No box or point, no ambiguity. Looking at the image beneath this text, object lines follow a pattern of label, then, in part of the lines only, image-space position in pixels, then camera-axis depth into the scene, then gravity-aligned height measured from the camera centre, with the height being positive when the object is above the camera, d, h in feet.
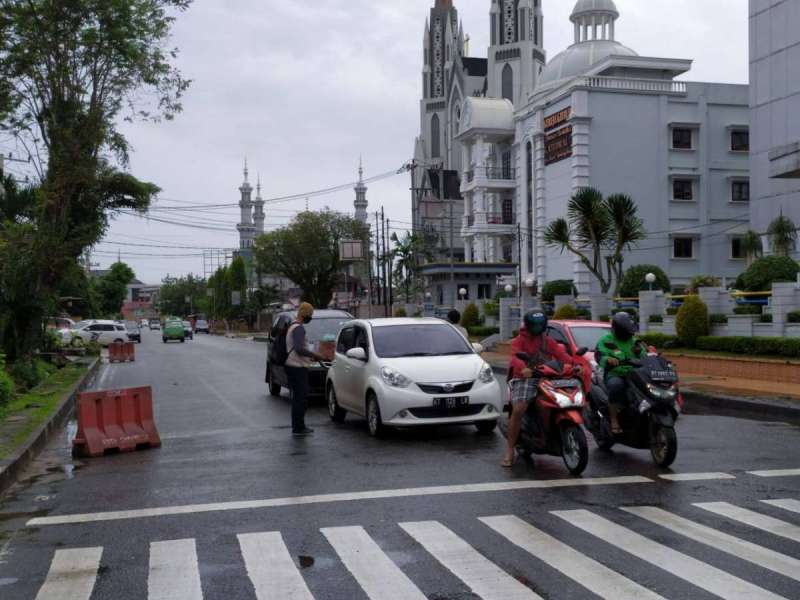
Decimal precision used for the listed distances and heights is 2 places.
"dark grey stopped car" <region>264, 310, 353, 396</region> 58.39 -2.37
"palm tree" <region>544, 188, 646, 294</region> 107.34 +8.55
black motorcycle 31.37 -3.87
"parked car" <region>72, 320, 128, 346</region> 173.37 -5.01
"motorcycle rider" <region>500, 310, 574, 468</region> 32.07 -2.04
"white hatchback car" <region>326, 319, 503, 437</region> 39.93 -3.39
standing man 43.14 -3.03
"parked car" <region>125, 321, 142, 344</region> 221.05 -6.74
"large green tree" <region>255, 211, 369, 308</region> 256.52 +15.33
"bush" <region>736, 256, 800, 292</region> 85.10 +2.08
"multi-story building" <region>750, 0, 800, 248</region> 123.75 +26.57
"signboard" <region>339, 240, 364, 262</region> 224.94 +11.98
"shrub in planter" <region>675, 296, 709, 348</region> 80.89 -2.14
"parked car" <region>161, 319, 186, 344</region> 218.18 -6.69
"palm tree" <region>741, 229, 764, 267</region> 125.90 +6.89
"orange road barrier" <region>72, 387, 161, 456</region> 39.29 -5.07
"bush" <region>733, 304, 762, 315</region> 78.23 -1.13
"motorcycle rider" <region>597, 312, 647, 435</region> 32.53 -2.00
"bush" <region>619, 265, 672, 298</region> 111.24 +1.76
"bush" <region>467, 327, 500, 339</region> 138.10 -4.82
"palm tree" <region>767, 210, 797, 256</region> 117.60 +7.56
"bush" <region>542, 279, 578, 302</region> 140.36 +1.43
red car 49.85 -1.81
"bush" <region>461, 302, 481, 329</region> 146.72 -2.80
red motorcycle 30.81 -3.96
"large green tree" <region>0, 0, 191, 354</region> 72.49 +17.97
